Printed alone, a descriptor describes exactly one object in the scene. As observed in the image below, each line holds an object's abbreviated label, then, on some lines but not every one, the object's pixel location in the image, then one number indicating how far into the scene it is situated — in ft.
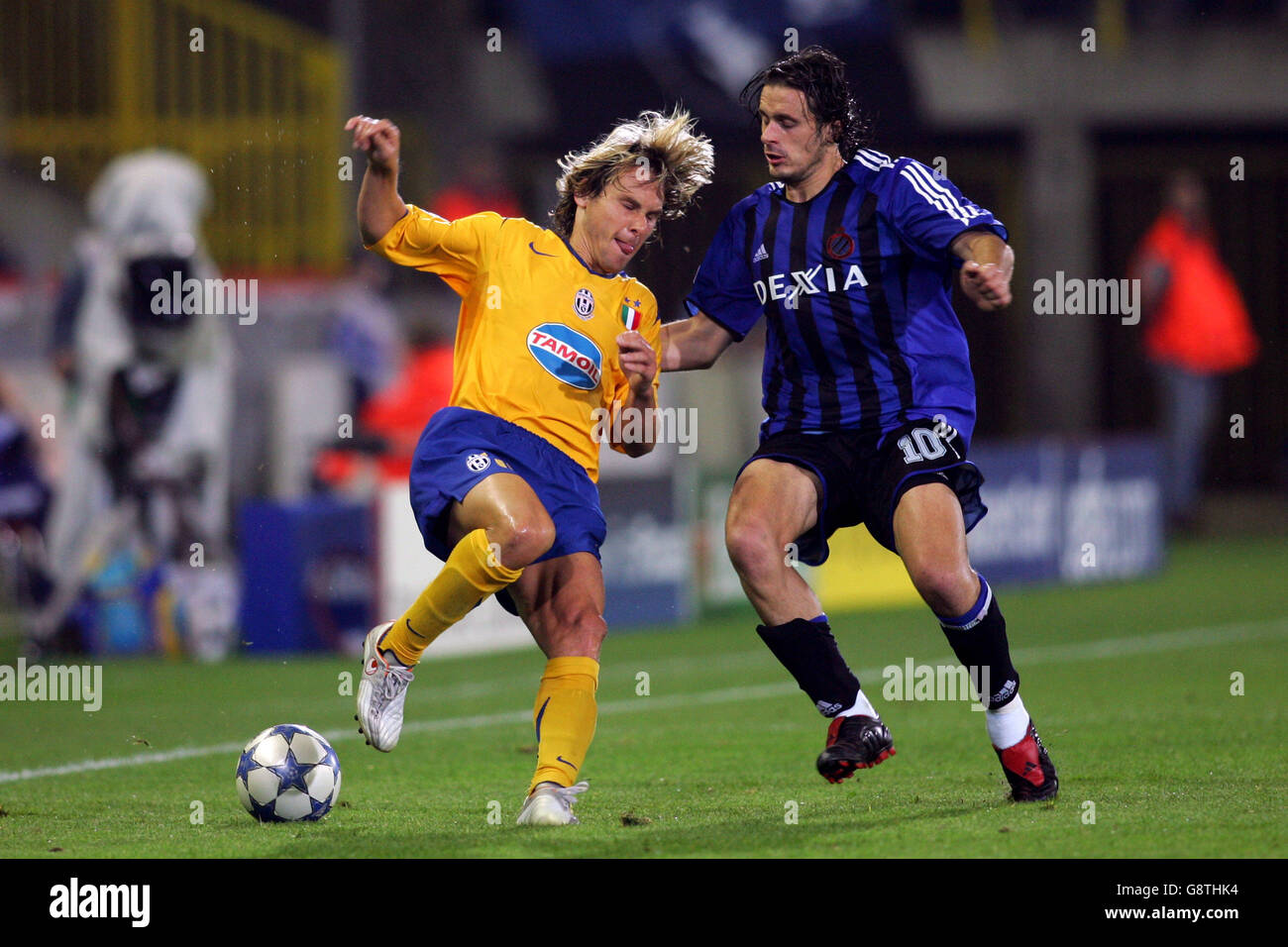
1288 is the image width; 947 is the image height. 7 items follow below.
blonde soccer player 16.97
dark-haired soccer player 17.54
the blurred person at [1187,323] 54.13
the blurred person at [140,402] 36.24
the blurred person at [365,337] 43.01
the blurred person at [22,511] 35.37
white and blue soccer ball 17.25
